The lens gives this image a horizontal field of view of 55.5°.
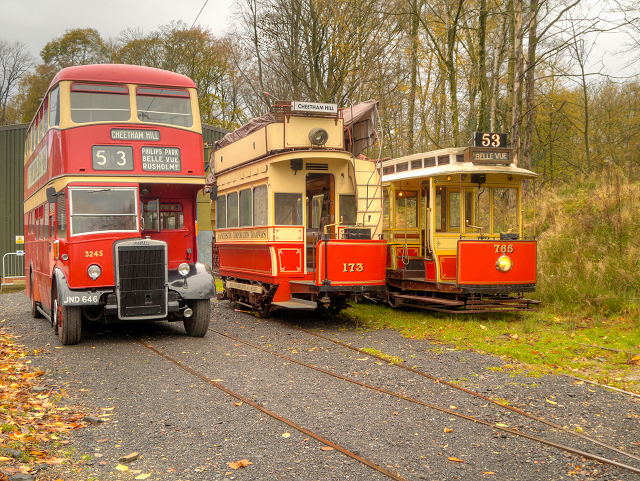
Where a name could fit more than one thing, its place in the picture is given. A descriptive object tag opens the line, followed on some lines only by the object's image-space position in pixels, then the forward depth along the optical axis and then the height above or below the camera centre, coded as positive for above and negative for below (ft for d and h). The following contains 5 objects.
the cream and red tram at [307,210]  37.93 +1.62
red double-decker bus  32.37 +2.21
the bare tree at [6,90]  152.87 +37.70
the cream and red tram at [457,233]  37.96 -0.09
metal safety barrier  92.34 -4.54
